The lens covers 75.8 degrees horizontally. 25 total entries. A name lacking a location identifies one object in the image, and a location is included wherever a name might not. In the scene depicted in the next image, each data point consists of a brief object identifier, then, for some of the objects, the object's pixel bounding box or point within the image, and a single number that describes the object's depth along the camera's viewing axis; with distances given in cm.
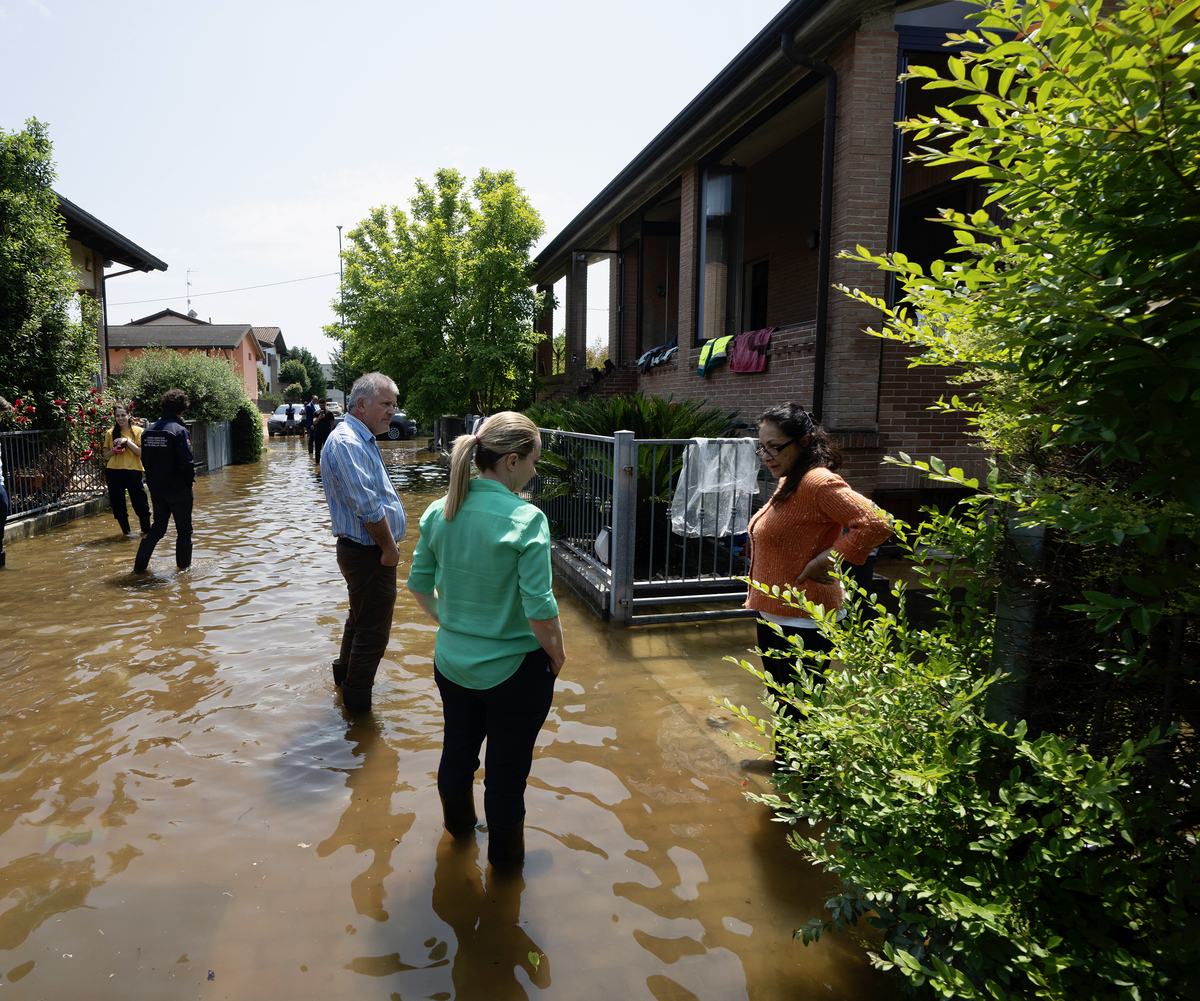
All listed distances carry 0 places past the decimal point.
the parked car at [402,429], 3381
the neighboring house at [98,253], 1711
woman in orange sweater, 343
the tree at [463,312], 1784
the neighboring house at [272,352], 7044
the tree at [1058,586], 155
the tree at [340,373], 5672
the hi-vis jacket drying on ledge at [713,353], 1059
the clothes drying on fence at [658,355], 1313
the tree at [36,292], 1137
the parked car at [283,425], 3962
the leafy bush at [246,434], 2288
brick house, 775
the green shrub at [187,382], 1870
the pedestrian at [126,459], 919
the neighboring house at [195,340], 4689
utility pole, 1997
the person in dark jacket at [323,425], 1900
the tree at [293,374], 7436
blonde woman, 268
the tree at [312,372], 7531
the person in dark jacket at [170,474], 761
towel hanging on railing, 630
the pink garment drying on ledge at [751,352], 955
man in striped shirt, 416
